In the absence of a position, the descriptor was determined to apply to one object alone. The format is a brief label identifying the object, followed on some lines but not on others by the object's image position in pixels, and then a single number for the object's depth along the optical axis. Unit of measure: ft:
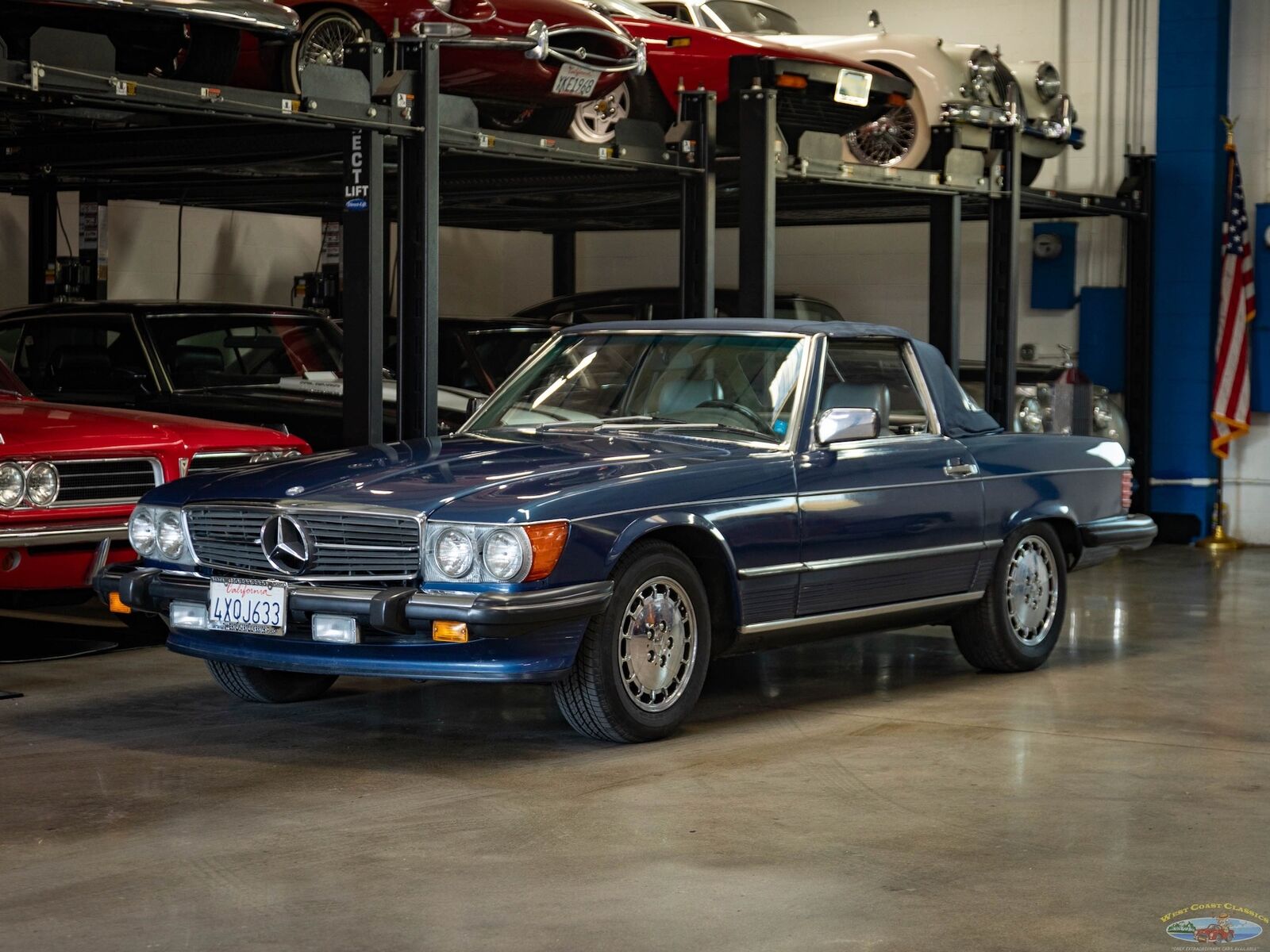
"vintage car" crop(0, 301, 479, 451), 32.53
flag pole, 45.93
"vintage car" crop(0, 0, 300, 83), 23.86
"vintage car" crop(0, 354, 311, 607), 23.03
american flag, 46.11
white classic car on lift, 37.99
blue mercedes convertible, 17.69
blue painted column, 46.73
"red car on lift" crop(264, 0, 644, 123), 28.76
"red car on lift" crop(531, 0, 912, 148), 33.30
